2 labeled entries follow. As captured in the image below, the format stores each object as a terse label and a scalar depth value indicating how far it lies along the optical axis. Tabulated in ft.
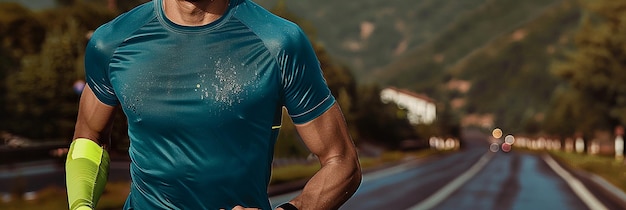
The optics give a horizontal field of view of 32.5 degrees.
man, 7.78
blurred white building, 457.10
